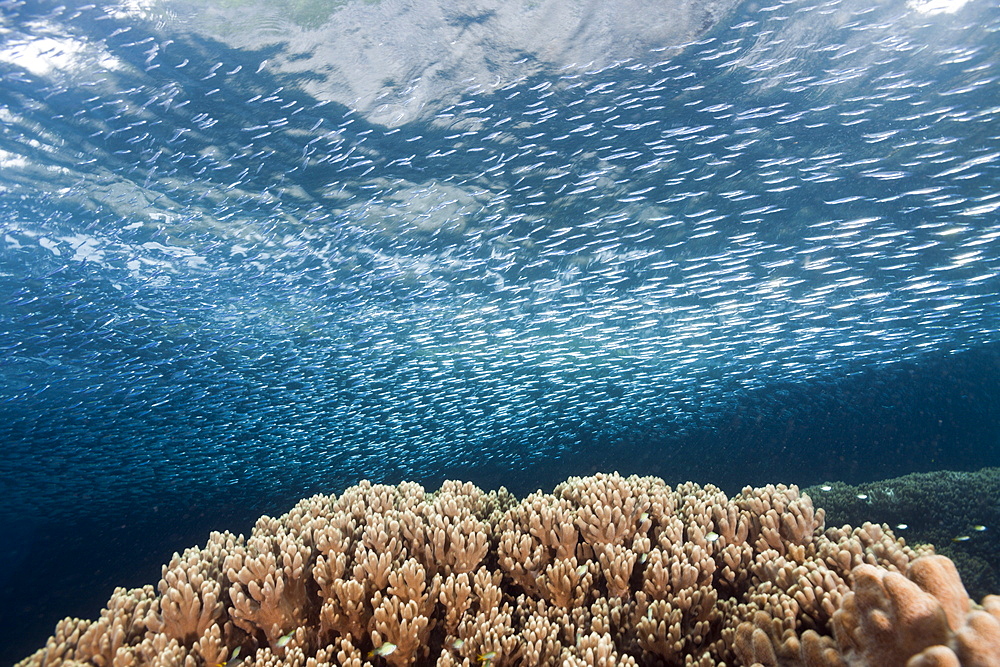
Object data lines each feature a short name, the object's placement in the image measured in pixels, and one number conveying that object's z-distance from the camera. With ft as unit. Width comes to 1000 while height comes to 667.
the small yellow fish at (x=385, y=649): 11.15
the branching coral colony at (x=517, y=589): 10.98
